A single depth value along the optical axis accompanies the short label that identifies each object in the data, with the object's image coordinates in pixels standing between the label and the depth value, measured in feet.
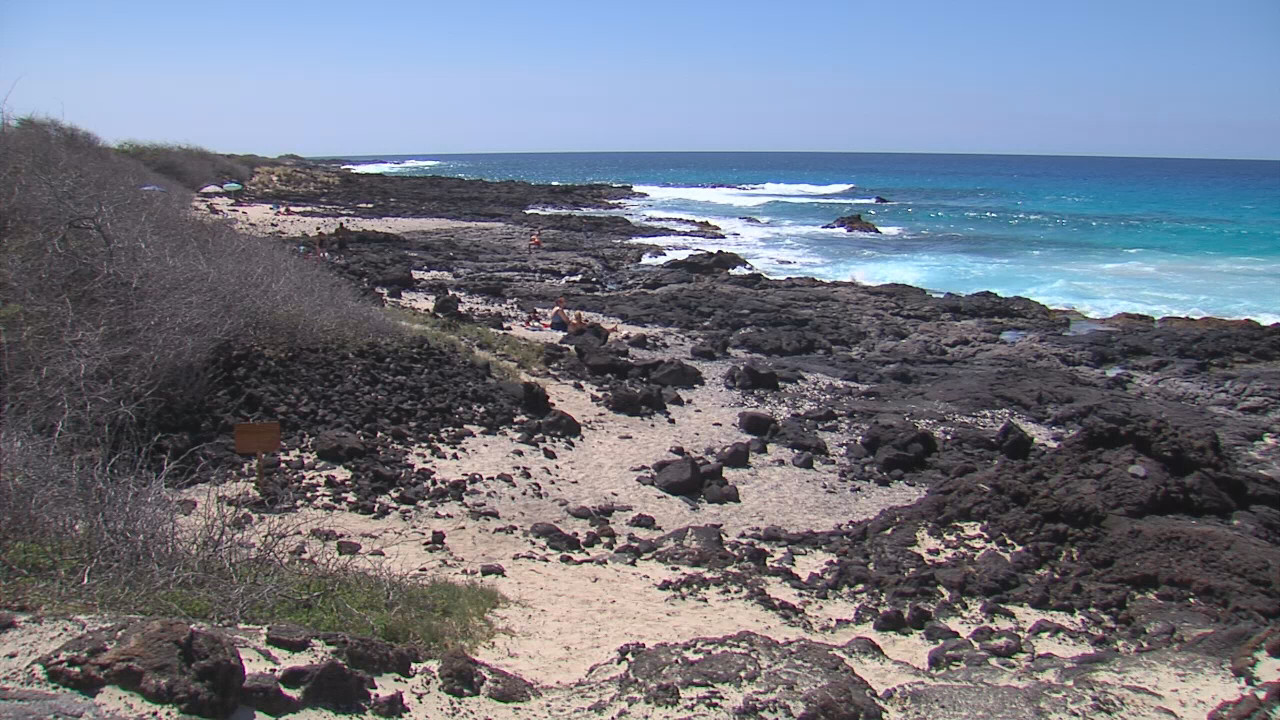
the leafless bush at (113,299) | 22.80
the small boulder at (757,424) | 36.17
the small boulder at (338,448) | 27.25
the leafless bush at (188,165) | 127.65
